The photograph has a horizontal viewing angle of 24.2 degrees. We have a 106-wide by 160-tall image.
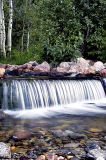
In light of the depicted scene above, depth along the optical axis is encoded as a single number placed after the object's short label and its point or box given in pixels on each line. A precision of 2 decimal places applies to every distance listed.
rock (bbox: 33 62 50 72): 10.51
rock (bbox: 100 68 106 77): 10.33
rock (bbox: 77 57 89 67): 11.45
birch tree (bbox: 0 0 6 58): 12.50
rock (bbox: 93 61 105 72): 10.94
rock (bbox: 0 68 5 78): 9.38
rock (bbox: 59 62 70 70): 11.05
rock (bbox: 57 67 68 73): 10.55
